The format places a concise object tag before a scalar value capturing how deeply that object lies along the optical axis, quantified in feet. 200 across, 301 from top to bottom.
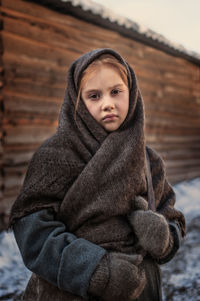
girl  3.13
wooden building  11.93
